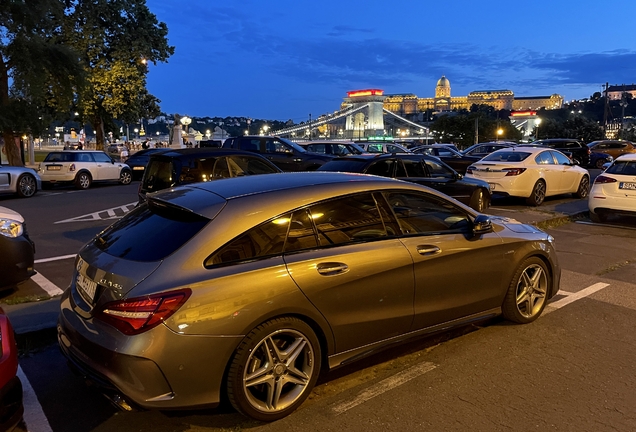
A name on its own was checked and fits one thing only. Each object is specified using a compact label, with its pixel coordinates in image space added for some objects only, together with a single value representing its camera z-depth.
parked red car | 2.86
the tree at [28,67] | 22.12
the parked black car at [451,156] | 19.92
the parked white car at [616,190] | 10.16
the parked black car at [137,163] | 23.97
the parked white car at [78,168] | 19.58
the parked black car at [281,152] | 16.23
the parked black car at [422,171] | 10.17
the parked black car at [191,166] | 8.08
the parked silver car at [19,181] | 15.36
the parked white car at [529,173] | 12.99
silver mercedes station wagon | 3.04
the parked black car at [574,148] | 26.02
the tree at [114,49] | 30.44
